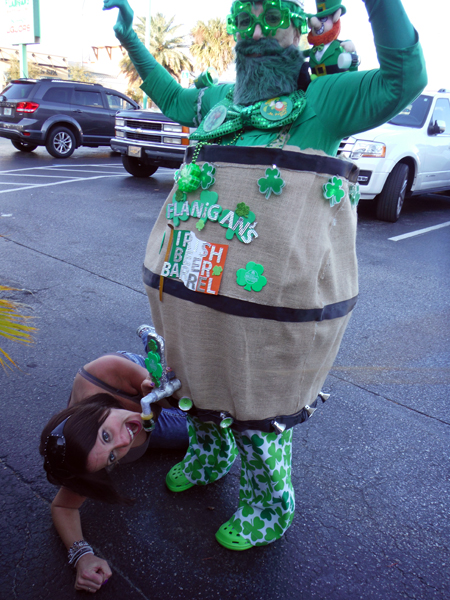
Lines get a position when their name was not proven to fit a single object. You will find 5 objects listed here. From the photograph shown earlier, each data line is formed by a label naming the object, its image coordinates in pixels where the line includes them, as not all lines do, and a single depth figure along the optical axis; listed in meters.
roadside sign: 20.31
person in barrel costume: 1.39
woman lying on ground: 1.60
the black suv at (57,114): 11.33
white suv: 6.56
